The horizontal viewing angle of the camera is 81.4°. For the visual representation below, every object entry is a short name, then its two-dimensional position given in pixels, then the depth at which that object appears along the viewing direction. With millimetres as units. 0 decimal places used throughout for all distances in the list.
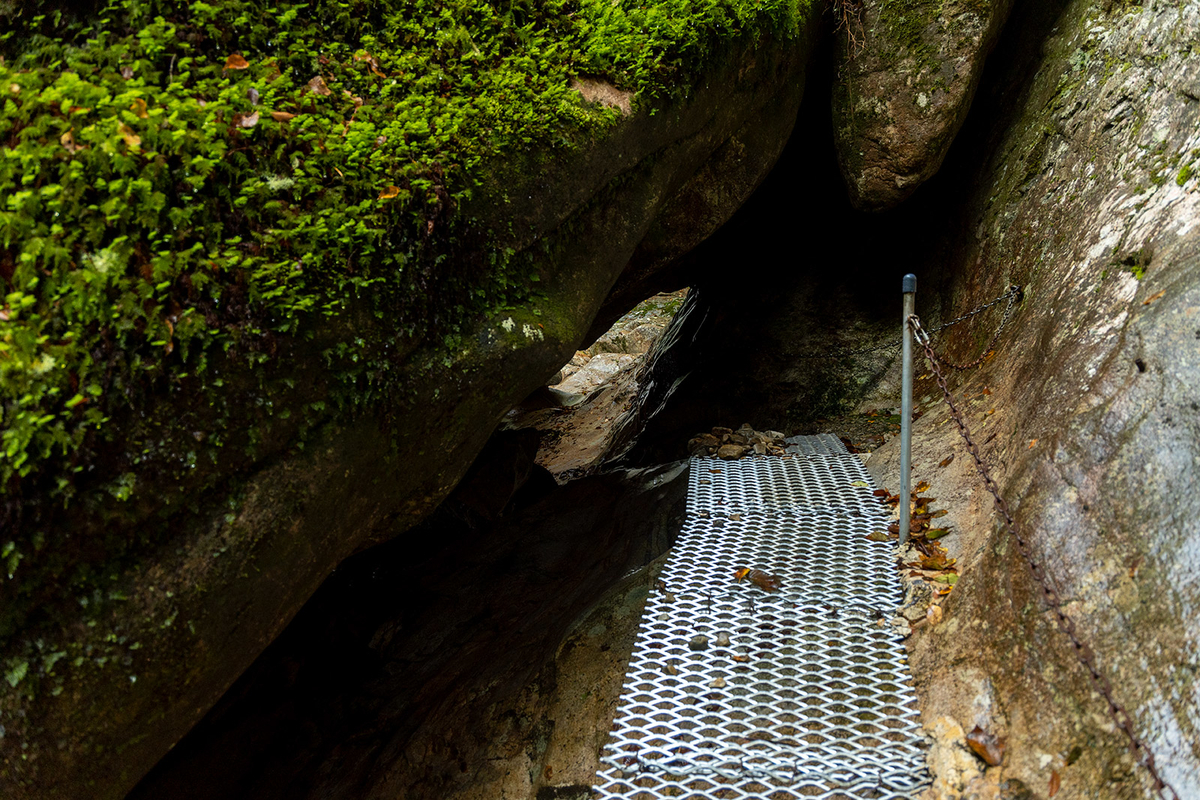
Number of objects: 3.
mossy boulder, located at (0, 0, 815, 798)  2768
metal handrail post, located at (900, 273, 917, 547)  4238
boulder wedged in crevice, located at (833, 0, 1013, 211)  6207
